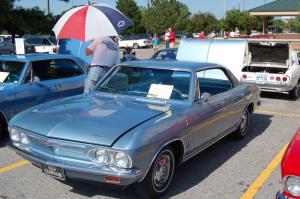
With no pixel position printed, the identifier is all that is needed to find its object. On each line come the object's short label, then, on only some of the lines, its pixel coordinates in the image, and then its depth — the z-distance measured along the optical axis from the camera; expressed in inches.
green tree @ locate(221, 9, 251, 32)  2134.6
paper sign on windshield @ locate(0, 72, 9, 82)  259.6
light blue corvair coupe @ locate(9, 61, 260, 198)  147.6
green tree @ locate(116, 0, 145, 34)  2292.1
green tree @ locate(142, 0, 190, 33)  2283.5
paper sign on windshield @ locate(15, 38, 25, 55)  314.8
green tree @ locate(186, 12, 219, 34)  2965.1
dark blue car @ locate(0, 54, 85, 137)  245.0
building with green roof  1295.5
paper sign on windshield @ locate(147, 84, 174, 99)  196.1
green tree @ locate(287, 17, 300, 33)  1050.7
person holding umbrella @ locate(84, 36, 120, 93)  261.6
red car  115.2
